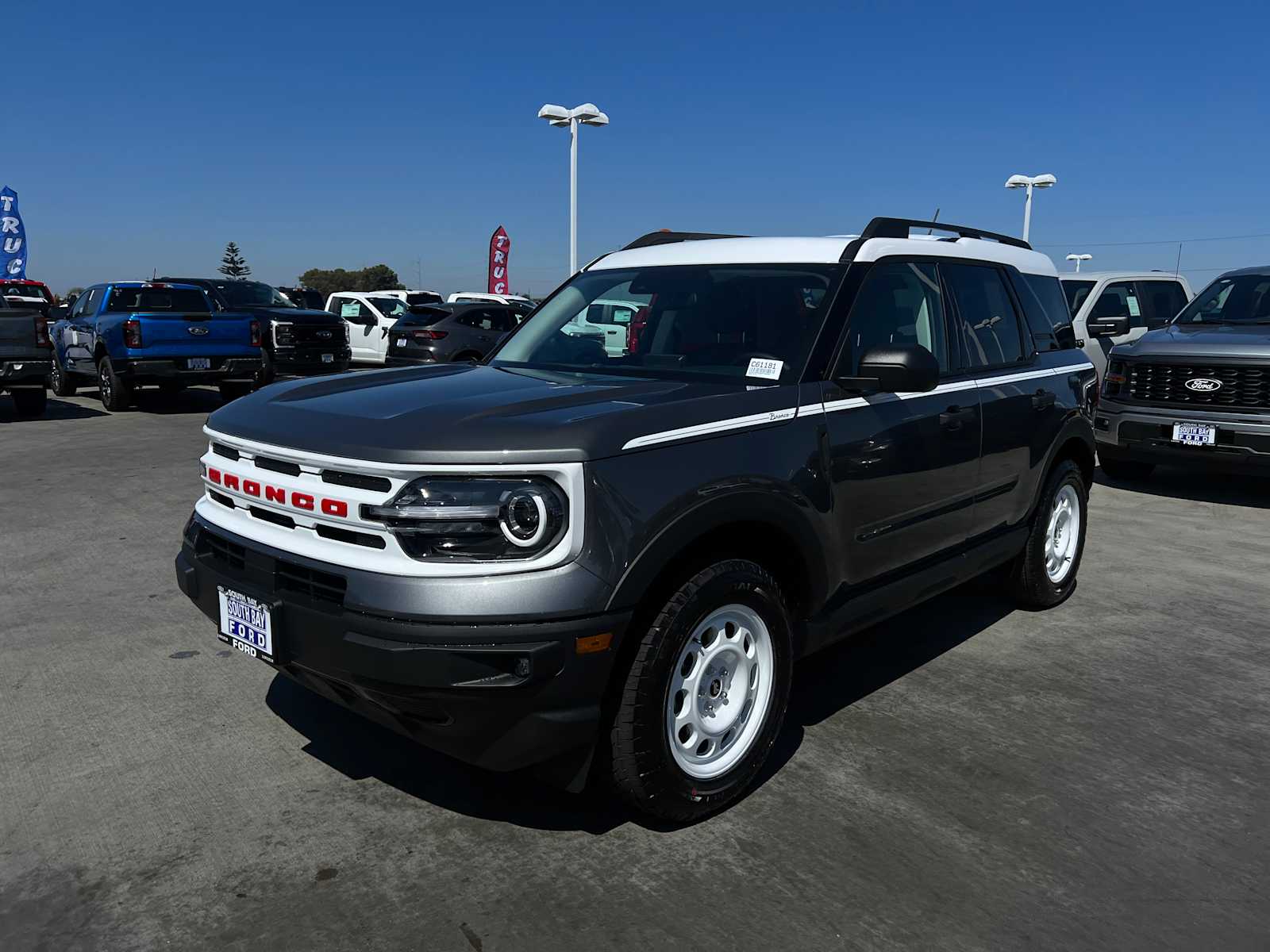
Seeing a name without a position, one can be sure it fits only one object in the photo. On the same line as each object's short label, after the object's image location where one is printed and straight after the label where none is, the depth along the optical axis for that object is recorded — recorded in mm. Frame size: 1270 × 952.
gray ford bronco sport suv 2666
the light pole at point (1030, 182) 34844
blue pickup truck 13664
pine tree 107375
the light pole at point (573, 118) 24469
